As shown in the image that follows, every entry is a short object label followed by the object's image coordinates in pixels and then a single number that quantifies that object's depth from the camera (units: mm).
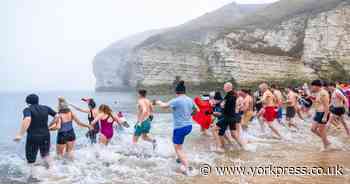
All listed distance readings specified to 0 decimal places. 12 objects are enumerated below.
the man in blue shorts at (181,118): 7641
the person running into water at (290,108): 14555
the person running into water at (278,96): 13566
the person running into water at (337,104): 10691
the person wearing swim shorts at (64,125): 8469
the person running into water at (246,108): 12852
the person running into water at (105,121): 9395
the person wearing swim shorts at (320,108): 9125
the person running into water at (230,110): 9438
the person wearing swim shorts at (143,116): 9758
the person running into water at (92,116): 10320
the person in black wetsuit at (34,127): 7059
